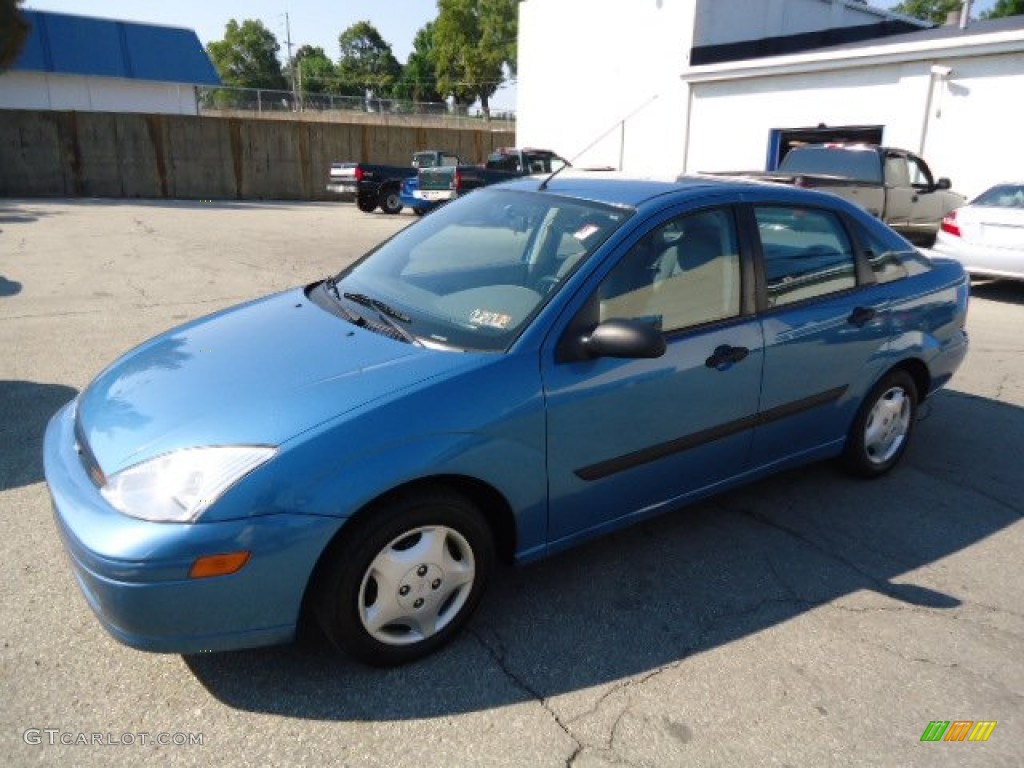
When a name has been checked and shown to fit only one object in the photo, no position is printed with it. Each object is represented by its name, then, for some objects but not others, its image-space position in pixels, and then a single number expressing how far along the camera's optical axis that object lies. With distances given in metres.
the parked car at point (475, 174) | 17.38
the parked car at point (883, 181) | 11.55
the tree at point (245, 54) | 85.50
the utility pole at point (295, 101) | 35.43
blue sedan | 2.24
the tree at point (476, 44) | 62.50
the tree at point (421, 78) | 79.62
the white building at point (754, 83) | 14.27
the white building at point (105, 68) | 30.00
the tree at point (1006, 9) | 41.01
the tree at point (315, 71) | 87.62
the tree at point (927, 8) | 53.96
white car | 9.12
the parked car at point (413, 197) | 18.23
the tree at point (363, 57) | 87.94
